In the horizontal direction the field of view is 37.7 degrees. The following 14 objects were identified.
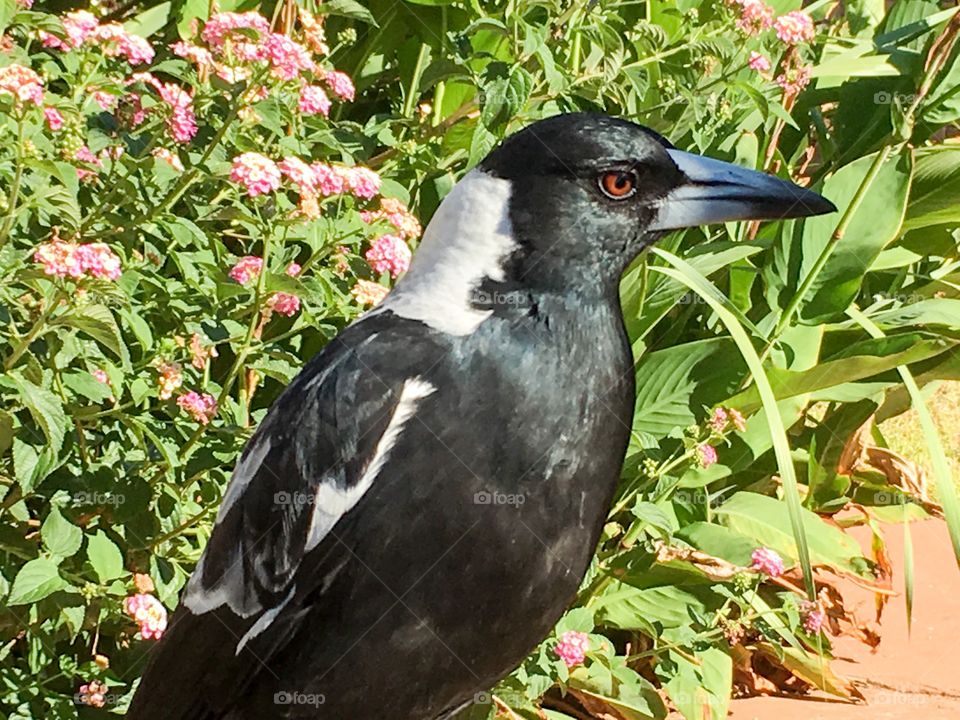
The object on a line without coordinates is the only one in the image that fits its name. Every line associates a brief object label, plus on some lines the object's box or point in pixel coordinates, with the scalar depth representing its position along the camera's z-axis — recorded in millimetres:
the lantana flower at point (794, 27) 2777
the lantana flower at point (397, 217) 2395
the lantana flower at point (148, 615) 2135
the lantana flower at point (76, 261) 1891
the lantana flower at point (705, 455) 2662
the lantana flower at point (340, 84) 2479
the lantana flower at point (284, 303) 2273
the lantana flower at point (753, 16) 2766
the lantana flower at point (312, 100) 2326
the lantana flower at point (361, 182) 2258
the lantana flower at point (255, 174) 2109
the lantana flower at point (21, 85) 1962
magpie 1730
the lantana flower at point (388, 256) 2273
